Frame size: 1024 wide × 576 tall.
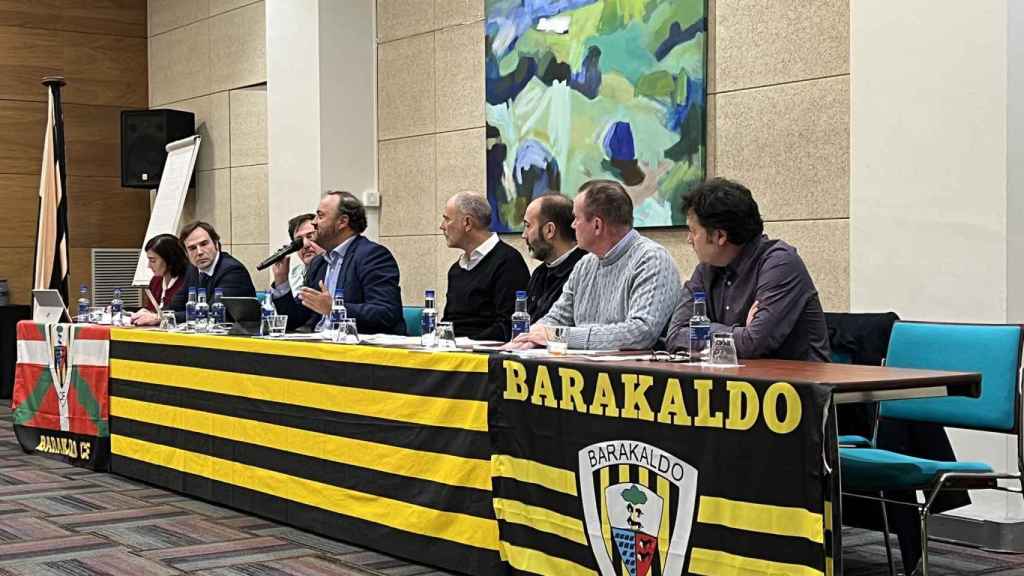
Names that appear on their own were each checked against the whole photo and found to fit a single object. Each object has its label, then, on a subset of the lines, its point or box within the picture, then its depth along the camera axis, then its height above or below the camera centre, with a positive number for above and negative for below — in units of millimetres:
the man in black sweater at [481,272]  5270 -21
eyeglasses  3406 -246
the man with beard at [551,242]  4805 +98
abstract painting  5781 +833
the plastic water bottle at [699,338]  3314 -189
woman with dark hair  6656 +31
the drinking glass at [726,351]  3201 -215
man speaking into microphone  5363 -9
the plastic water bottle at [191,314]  5480 -208
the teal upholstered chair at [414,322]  5637 -249
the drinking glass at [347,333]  4379 -233
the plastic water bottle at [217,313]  5457 -203
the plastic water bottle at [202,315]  5414 -210
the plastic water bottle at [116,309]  6262 -215
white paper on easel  9617 +582
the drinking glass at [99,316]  6352 -256
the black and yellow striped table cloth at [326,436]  3727 -595
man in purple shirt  3650 -55
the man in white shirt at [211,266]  6324 +5
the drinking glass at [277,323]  4889 -222
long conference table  2795 -522
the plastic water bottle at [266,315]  4906 -189
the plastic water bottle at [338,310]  4504 -155
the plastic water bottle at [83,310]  6523 -228
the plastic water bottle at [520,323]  4102 -184
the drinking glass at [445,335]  4070 -223
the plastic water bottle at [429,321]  4234 -186
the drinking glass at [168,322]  5586 -248
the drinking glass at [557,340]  3656 -216
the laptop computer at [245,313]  5109 -190
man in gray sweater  3920 -57
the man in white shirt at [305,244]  5648 +103
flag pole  9047 +399
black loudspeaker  9836 +1015
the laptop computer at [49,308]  6410 -213
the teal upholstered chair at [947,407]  3322 -413
